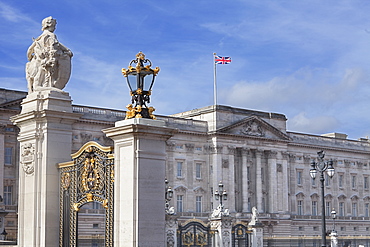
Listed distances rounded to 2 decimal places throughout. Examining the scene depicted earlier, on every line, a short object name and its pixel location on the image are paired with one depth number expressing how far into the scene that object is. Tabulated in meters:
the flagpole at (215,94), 84.38
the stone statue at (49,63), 19.75
